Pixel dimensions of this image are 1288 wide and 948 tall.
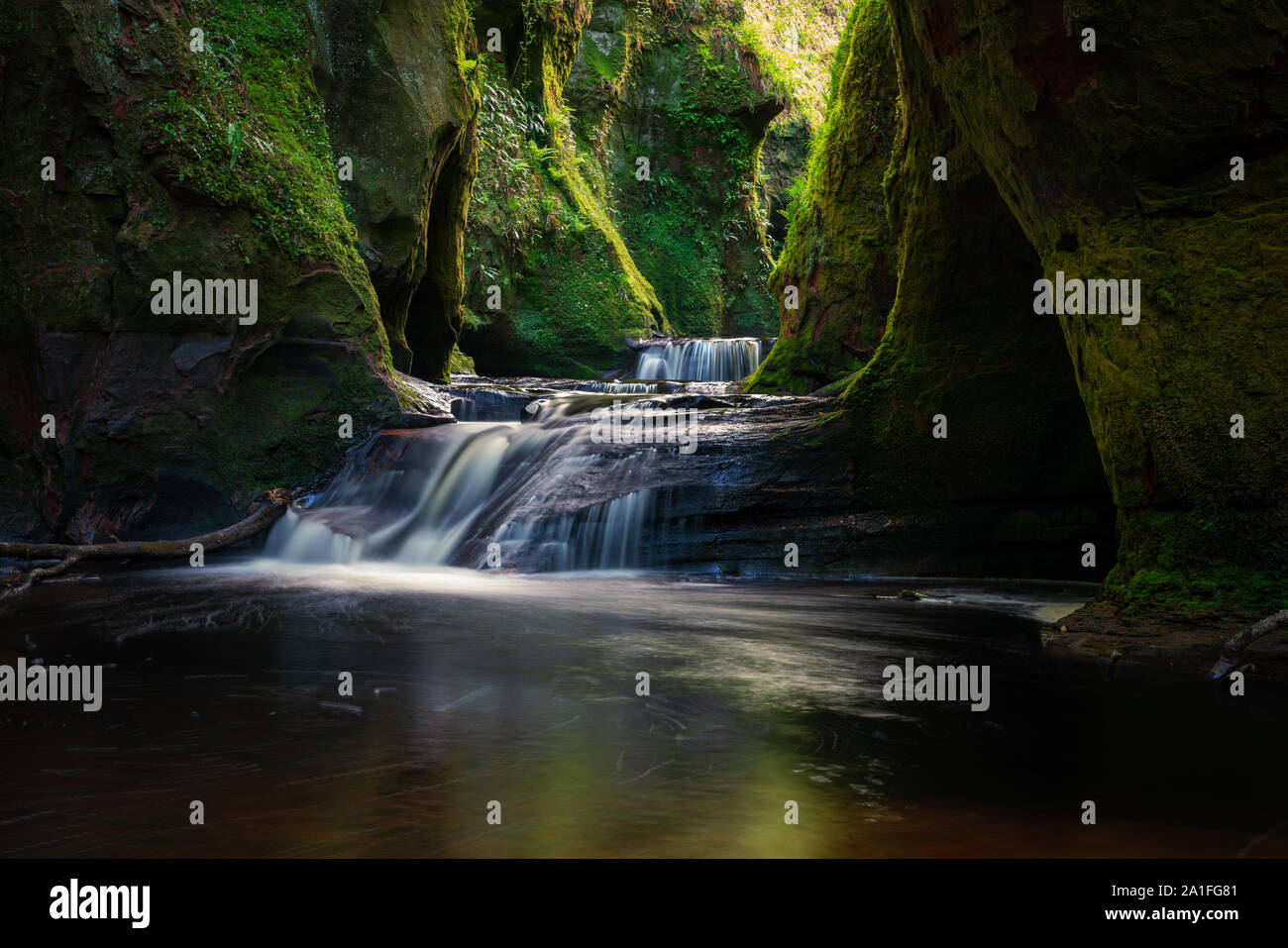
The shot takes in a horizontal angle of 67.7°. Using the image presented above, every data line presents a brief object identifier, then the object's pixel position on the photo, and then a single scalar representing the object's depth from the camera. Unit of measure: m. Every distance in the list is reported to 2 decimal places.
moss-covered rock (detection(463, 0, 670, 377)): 22.30
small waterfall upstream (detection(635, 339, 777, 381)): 21.12
